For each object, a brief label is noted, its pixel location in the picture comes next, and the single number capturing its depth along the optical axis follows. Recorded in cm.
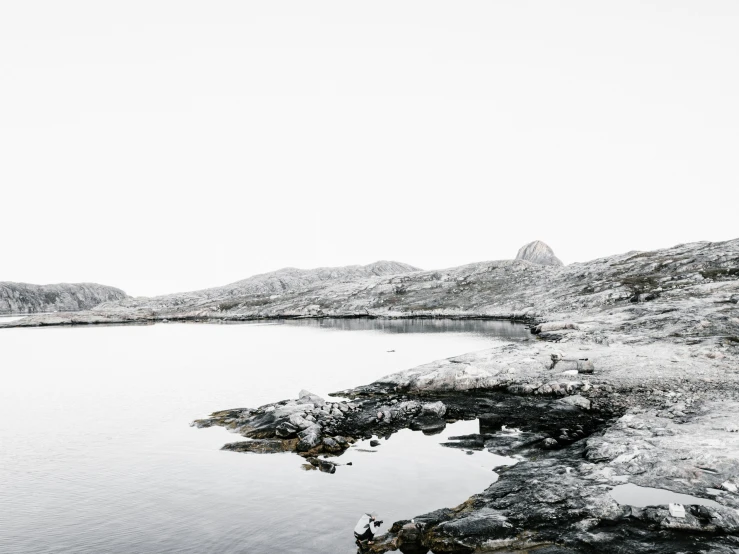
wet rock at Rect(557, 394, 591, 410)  2832
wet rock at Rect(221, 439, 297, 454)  2513
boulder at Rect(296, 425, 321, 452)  2508
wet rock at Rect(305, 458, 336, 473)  2202
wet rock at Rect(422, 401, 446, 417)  2999
